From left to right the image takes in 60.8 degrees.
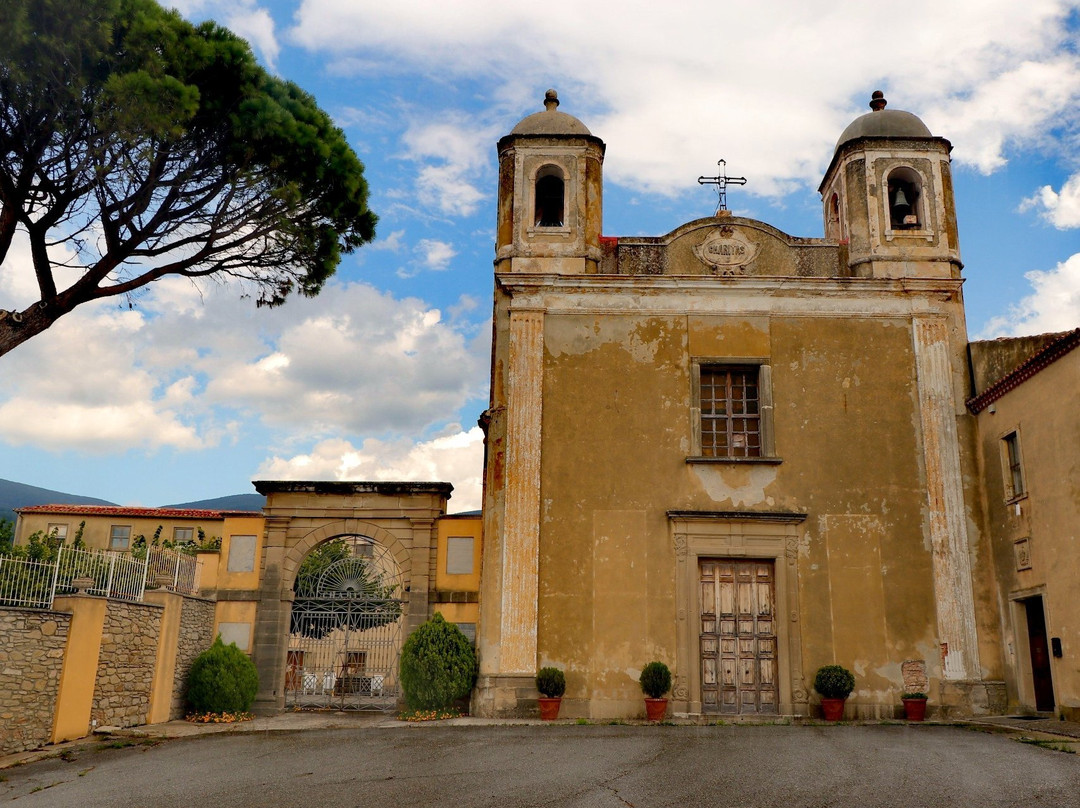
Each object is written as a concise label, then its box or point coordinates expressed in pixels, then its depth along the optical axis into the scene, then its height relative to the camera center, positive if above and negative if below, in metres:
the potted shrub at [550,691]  13.91 -0.49
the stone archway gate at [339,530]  15.68 +2.08
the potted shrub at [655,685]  13.80 -0.35
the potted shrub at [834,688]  13.88 -0.33
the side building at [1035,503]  12.52 +2.37
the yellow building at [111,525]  36.16 +4.71
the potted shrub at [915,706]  13.80 -0.56
